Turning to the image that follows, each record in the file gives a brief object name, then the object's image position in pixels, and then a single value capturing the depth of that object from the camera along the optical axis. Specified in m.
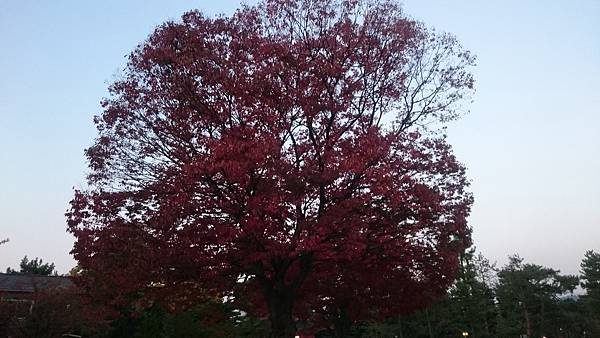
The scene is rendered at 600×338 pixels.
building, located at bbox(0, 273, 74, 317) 33.48
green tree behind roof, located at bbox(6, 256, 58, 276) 57.83
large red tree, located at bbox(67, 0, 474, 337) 10.73
